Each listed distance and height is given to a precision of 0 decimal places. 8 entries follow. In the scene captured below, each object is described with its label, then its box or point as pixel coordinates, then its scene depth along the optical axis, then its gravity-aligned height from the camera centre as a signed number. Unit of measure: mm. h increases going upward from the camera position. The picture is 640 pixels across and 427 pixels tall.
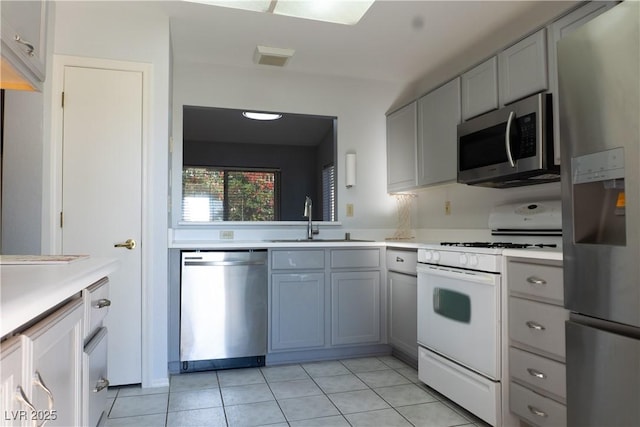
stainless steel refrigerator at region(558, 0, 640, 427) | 1322 +31
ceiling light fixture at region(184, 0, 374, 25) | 2352 +1222
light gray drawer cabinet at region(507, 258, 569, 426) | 1816 -532
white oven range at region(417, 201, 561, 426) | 2107 -504
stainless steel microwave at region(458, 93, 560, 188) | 2279 +453
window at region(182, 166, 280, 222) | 6828 +483
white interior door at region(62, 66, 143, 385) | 2662 +245
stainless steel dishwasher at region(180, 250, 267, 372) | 2973 -612
